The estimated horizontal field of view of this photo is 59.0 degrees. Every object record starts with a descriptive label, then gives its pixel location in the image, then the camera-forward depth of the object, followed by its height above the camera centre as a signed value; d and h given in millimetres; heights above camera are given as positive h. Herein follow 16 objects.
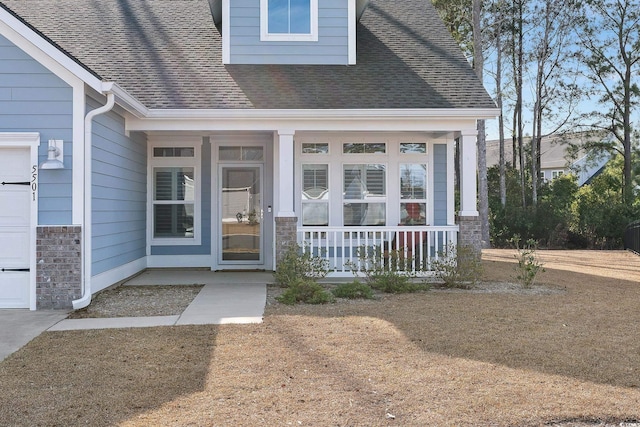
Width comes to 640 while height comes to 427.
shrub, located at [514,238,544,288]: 8789 -802
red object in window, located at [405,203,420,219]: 10758 +180
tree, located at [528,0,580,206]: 22673 +6681
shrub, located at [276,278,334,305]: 7562 -1013
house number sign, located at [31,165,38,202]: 7137 +508
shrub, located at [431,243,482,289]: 8875 -759
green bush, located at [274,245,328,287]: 8680 -735
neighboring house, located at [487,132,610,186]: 26828 +3787
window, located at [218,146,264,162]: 10922 +1266
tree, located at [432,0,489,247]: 17969 +6946
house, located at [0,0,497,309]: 9141 +1558
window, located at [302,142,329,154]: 10688 +1352
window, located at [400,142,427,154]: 10701 +1358
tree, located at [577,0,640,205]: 24000 +6990
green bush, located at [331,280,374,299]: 7984 -1024
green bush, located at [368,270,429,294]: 8523 -974
